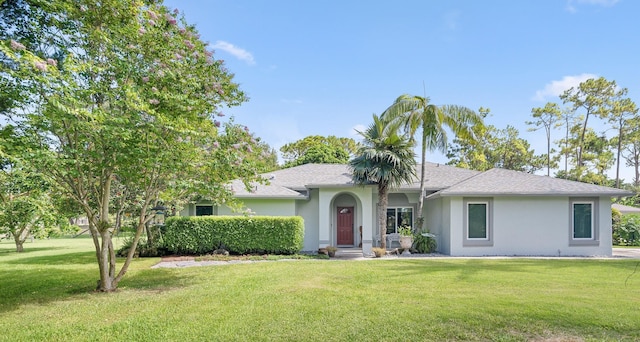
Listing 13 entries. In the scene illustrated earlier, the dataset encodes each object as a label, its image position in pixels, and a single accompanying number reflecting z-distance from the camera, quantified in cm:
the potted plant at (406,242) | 1648
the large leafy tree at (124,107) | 678
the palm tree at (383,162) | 1598
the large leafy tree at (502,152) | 3884
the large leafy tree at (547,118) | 3691
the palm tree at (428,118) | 1761
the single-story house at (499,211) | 1595
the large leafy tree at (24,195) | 641
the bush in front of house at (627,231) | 2183
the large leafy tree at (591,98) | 3350
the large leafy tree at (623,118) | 3359
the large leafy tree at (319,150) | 3331
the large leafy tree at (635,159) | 4564
